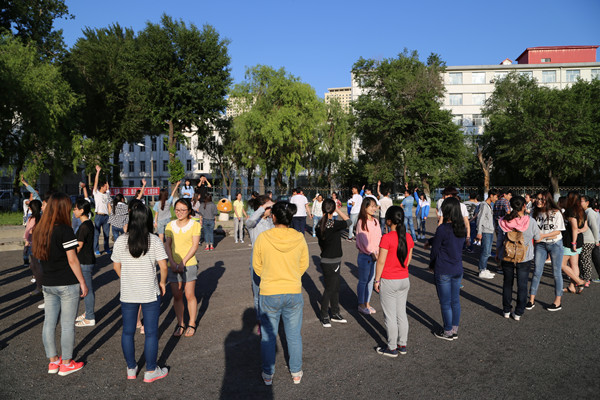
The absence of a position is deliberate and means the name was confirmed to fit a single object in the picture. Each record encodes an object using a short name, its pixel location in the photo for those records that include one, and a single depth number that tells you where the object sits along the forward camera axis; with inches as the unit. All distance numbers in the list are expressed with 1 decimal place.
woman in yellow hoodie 154.5
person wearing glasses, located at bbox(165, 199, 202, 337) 203.6
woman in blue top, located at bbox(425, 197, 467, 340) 204.4
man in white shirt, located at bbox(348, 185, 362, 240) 567.2
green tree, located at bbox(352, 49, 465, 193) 1673.2
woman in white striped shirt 158.7
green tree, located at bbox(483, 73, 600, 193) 1615.4
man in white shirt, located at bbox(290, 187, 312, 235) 514.9
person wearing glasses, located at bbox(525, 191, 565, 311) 261.7
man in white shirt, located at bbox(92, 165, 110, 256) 424.2
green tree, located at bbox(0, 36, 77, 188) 970.7
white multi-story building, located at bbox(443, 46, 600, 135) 2792.8
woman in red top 185.6
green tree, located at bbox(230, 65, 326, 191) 1594.5
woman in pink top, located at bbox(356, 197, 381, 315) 237.1
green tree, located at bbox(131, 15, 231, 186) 1283.2
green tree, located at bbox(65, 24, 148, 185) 1396.4
